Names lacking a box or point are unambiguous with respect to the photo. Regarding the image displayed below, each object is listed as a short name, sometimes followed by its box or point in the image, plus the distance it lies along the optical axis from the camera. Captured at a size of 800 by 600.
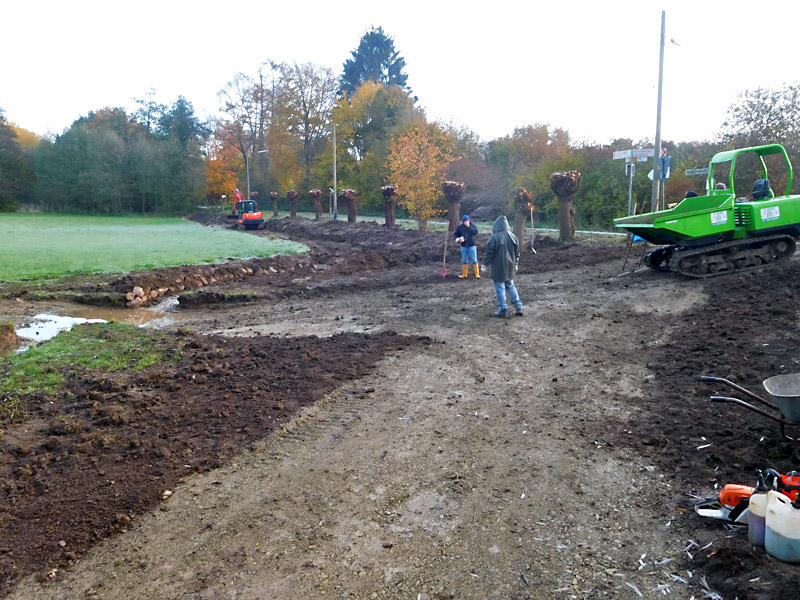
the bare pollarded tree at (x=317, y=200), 44.37
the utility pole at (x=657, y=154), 19.58
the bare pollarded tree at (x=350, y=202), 37.50
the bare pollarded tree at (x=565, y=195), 19.33
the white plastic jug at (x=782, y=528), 3.09
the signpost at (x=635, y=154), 19.14
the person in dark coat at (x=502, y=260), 10.37
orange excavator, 42.19
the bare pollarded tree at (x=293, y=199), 49.56
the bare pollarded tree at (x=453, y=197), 23.40
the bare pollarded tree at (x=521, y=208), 18.97
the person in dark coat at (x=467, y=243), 15.66
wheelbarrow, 3.89
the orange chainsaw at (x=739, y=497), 3.40
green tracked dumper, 12.05
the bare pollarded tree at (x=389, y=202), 31.19
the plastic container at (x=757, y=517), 3.31
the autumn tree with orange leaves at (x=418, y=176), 29.52
